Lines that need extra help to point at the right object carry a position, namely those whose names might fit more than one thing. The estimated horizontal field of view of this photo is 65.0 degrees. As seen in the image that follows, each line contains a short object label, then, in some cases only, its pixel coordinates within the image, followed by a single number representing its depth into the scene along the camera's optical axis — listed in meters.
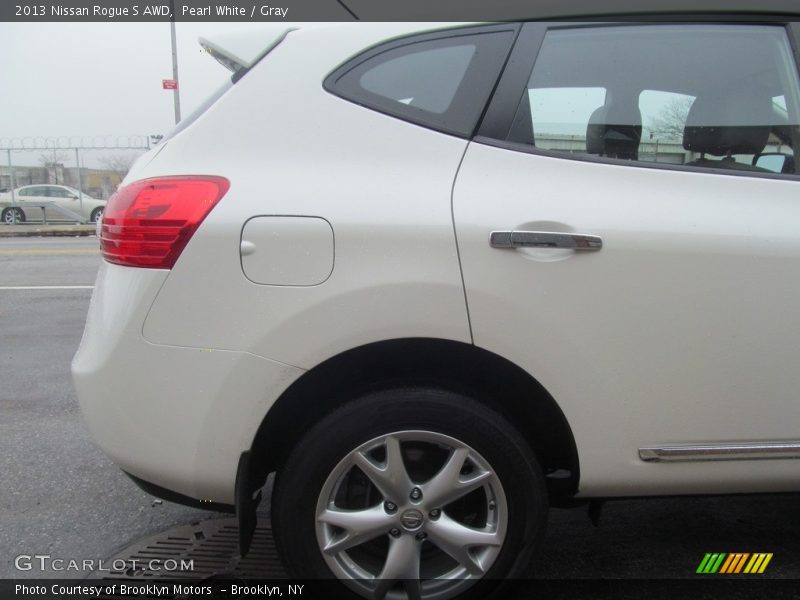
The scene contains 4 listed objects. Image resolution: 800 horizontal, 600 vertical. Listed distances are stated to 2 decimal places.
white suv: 1.73
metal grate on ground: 2.28
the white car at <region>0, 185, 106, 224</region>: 20.05
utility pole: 17.73
